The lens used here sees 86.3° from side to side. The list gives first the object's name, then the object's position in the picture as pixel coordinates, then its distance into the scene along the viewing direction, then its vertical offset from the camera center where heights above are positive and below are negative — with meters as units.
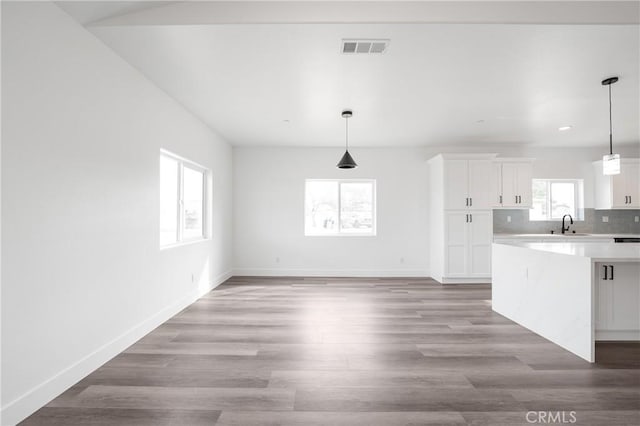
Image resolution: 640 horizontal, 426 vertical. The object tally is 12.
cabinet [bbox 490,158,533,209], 6.44 +0.63
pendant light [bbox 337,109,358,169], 4.86 +0.77
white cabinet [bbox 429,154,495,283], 6.20 -0.05
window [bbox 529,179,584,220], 6.93 +0.35
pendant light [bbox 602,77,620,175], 3.48 +0.55
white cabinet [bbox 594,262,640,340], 3.09 -0.78
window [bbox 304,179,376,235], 7.04 +0.17
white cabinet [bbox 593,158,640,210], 6.49 +0.53
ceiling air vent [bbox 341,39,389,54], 2.75 +1.40
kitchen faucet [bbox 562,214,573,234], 6.76 -0.24
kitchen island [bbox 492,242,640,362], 2.84 -0.72
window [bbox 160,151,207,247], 4.24 +0.22
